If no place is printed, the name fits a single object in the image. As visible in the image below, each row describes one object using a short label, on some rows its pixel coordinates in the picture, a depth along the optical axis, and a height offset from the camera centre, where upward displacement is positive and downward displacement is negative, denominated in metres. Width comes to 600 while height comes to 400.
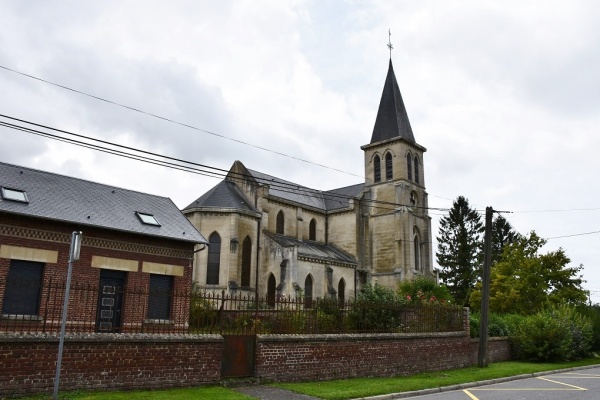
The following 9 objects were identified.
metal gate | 12.38 -1.28
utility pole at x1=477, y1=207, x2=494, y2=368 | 19.00 +0.52
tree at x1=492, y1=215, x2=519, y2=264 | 59.03 +9.14
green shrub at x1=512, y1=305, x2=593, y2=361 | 21.00 -1.08
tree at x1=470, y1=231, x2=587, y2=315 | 31.19 +1.56
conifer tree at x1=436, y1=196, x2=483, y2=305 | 53.59 +6.57
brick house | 16.89 +2.00
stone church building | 33.41 +6.00
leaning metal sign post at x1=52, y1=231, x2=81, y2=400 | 8.88 +0.23
